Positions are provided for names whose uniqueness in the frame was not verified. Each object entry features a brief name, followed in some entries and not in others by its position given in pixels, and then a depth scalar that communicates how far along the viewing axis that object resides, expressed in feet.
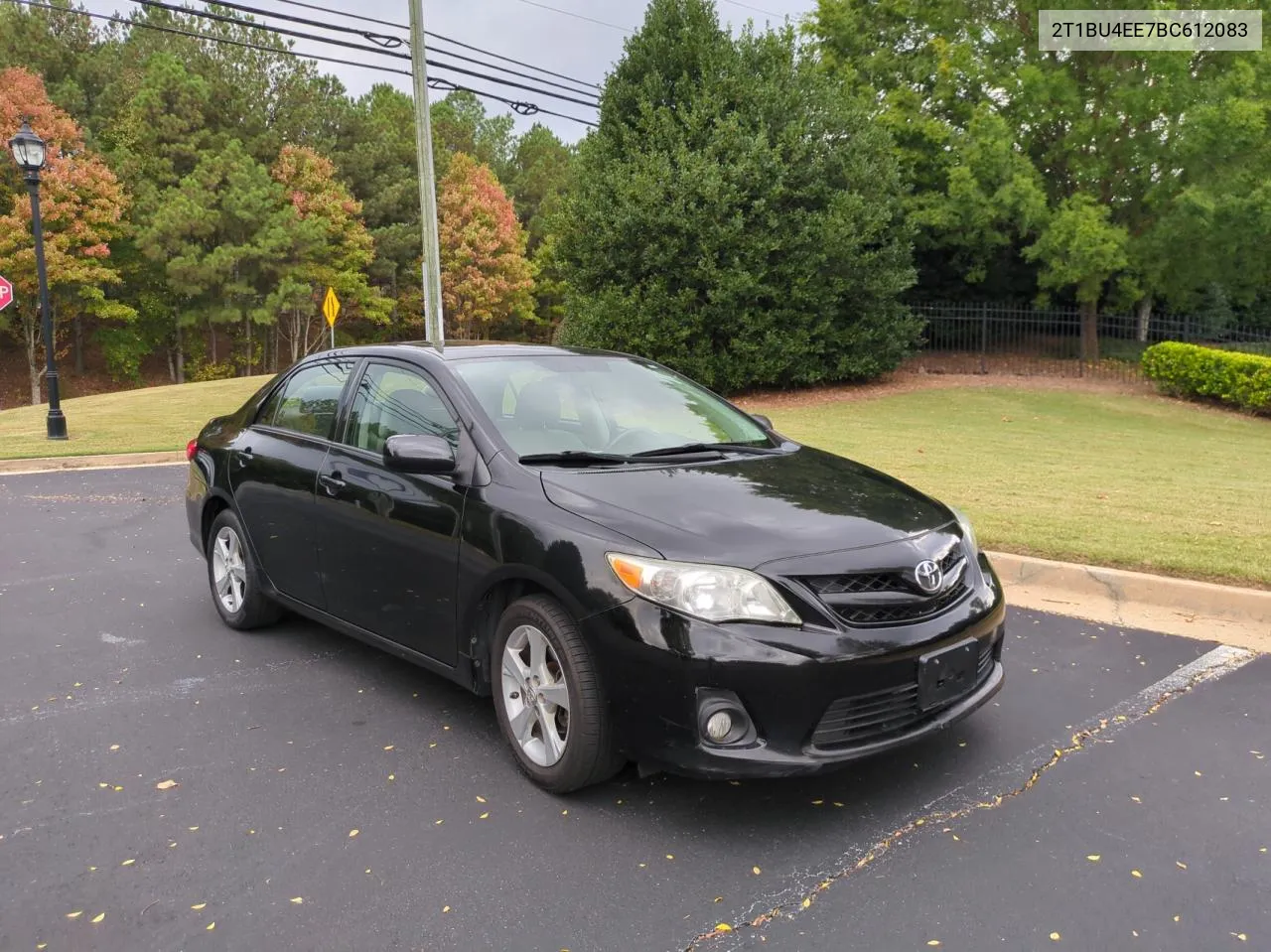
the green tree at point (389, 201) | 155.43
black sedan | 10.24
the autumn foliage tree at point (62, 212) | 112.47
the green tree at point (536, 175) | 190.29
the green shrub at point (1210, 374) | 58.08
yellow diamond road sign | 81.82
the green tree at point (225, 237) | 124.98
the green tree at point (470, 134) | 184.85
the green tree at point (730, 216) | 61.11
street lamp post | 46.21
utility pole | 56.34
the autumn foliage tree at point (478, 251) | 152.87
